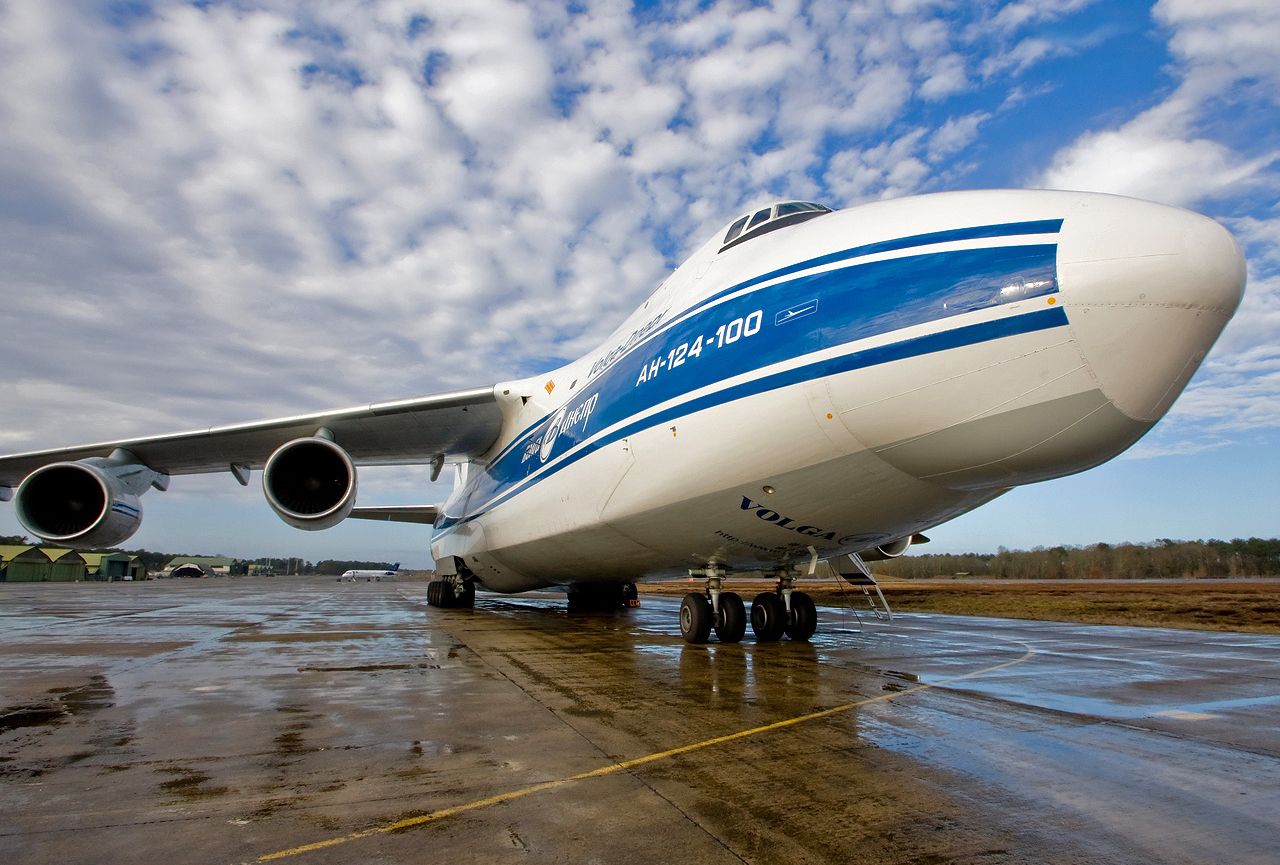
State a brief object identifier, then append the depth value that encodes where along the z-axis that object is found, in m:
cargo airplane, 4.21
